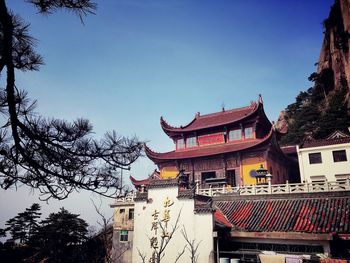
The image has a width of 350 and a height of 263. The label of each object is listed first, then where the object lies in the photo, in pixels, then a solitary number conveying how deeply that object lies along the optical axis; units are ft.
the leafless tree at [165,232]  40.51
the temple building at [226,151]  64.39
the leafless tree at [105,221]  21.30
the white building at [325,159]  69.36
